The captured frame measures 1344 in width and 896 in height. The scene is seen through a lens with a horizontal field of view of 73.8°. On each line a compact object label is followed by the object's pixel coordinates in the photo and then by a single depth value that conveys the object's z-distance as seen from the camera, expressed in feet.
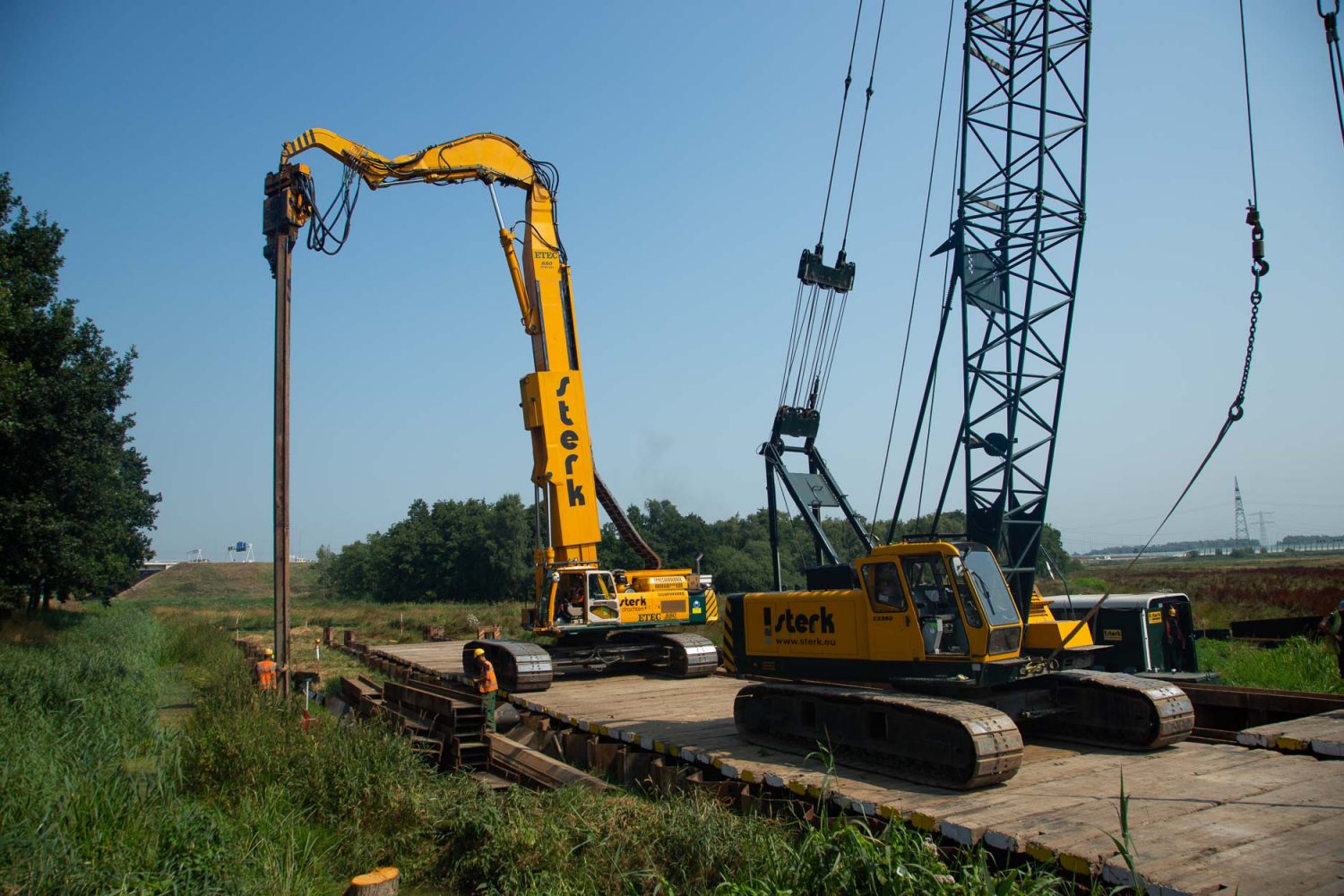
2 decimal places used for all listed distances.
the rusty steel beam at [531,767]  28.86
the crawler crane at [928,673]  25.52
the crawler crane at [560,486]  50.72
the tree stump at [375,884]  17.81
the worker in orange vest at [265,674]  41.86
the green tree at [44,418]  59.21
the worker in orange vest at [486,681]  37.76
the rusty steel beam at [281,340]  36.11
